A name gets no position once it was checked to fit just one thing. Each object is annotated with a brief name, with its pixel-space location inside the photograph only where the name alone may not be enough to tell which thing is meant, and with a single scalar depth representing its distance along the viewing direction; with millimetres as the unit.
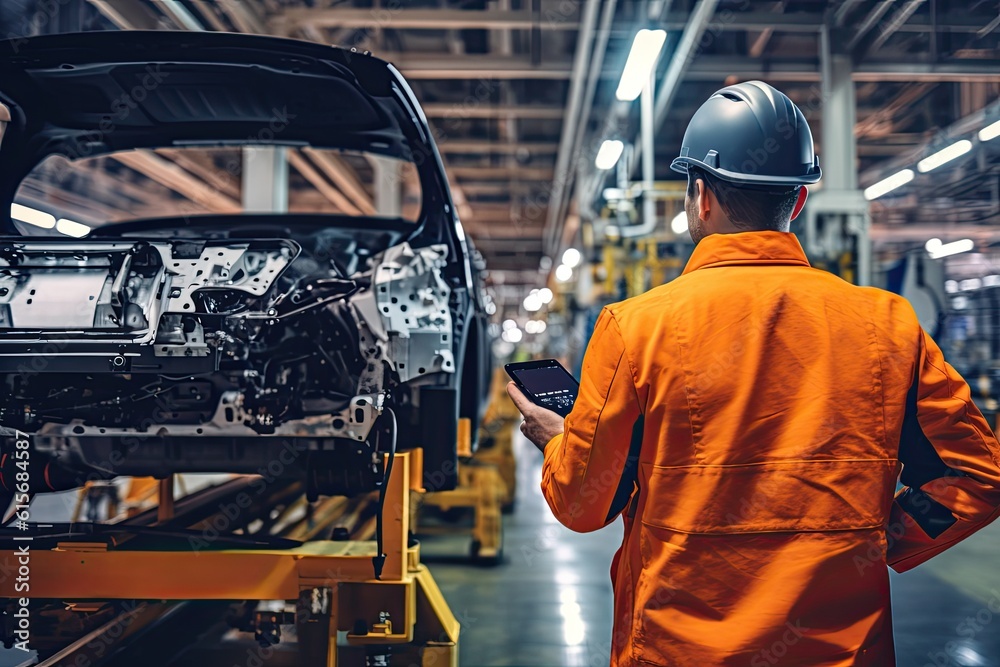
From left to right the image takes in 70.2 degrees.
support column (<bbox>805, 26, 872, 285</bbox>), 5809
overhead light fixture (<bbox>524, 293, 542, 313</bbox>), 22811
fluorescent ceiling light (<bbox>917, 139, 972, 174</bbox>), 7027
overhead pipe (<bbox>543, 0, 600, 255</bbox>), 6178
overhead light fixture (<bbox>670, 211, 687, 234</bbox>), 9977
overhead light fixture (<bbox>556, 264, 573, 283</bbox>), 14444
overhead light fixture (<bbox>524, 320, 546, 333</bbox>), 23920
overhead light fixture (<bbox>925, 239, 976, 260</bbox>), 12508
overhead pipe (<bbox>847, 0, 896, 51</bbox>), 5816
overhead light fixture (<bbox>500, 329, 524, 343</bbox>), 22252
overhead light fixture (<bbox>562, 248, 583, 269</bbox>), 12500
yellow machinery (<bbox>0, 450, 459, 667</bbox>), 2154
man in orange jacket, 1085
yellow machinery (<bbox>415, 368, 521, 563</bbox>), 4344
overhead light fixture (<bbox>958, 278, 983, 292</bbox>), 13611
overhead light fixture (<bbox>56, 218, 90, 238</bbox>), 9680
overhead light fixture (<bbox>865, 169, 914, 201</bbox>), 8289
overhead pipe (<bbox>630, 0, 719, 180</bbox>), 5625
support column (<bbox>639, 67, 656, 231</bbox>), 6535
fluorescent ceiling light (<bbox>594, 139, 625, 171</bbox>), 7023
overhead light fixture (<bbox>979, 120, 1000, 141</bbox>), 6336
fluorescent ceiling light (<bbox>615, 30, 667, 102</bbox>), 4969
